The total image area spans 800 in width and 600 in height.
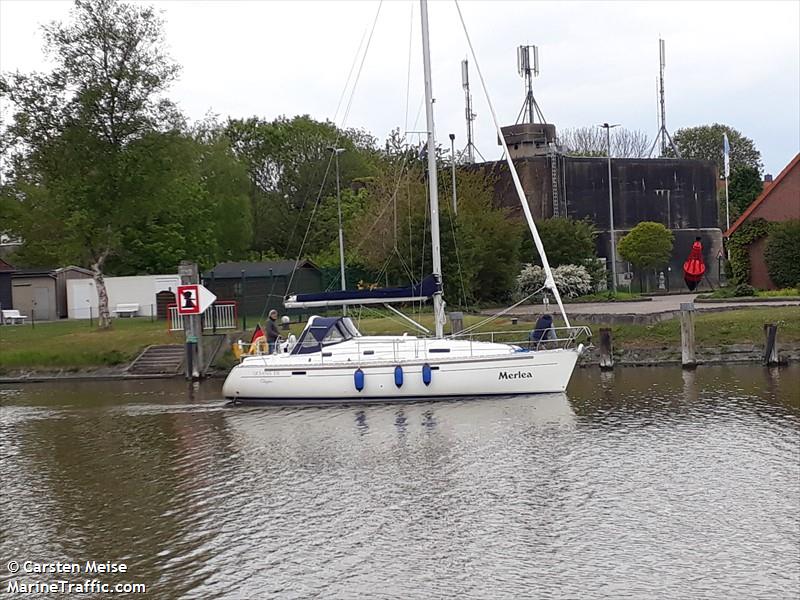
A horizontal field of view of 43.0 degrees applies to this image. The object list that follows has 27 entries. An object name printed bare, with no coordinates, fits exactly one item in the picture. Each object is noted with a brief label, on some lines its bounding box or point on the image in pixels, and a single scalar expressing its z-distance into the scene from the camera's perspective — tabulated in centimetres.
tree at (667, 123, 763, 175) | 11156
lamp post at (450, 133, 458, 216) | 5240
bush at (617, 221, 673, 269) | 6494
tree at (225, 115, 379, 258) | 8344
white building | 5603
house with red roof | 5125
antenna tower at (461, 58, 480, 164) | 7489
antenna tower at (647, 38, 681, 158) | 7862
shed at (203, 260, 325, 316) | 4725
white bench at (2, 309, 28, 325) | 5531
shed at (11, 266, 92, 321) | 5981
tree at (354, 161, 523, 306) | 4856
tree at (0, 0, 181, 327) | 4553
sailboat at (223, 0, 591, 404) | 2819
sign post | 3750
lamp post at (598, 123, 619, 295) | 6420
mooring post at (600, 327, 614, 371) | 3528
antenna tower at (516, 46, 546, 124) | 7344
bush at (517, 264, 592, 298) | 5584
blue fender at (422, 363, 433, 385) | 2827
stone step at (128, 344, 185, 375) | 3919
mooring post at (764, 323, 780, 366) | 3378
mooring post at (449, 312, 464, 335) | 3597
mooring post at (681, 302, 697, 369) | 3462
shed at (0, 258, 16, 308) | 5914
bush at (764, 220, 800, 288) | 4950
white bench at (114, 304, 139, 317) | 5581
